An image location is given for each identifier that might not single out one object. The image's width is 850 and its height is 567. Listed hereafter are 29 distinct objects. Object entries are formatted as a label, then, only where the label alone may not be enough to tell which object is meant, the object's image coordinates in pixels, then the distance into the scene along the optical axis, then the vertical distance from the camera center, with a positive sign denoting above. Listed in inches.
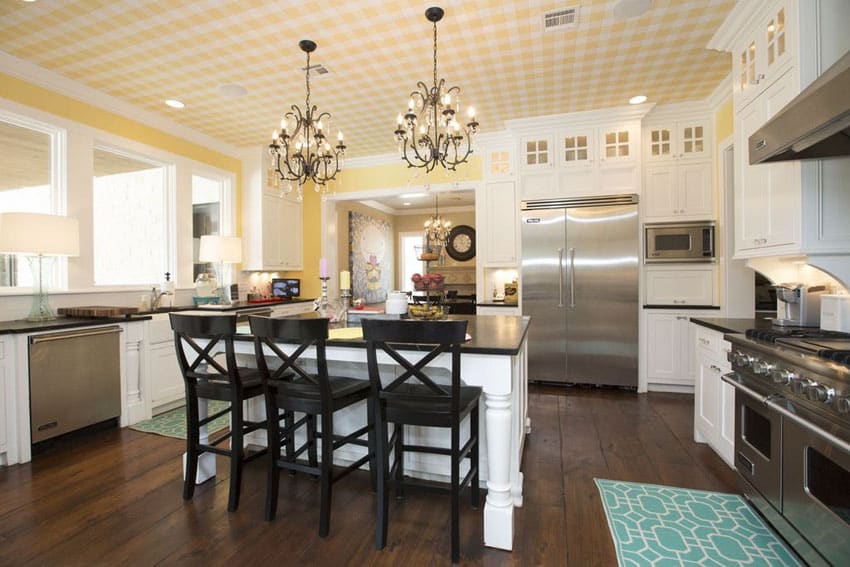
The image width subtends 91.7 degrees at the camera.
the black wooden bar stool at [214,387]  79.7 -21.4
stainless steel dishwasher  107.7 -26.9
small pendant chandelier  341.9 +43.4
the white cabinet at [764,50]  86.5 +53.4
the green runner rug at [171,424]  124.9 -44.9
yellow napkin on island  87.4 -11.4
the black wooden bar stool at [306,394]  70.9 -20.9
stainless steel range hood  56.4 +23.8
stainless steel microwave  164.9 +15.2
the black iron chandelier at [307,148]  108.1 +36.7
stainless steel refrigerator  170.2 -3.4
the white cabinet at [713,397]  94.6 -29.2
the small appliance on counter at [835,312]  78.8 -6.8
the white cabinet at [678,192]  166.2 +35.8
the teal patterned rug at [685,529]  67.1 -45.2
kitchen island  70.9 -21.2
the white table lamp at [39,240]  111.7 +12.2
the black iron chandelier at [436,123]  96.4 +38.0
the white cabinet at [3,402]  101.2 -29.0
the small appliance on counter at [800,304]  89.8 -5.6
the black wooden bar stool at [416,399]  64.0 -19.9
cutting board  128.6 -8.9
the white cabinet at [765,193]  85.7 +19.6
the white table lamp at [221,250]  179.5 +14.4
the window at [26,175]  126.1 +34.8
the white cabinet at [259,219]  209.3 +32.7
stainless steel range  54.5 -24.3
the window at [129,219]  154.4 +25.5
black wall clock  368.2 +34.2
